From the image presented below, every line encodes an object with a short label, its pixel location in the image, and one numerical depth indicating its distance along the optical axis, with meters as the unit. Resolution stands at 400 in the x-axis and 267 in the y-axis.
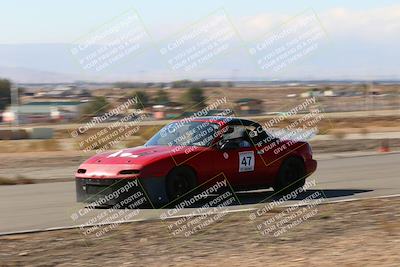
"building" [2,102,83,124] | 69.75
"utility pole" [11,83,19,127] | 66.63
